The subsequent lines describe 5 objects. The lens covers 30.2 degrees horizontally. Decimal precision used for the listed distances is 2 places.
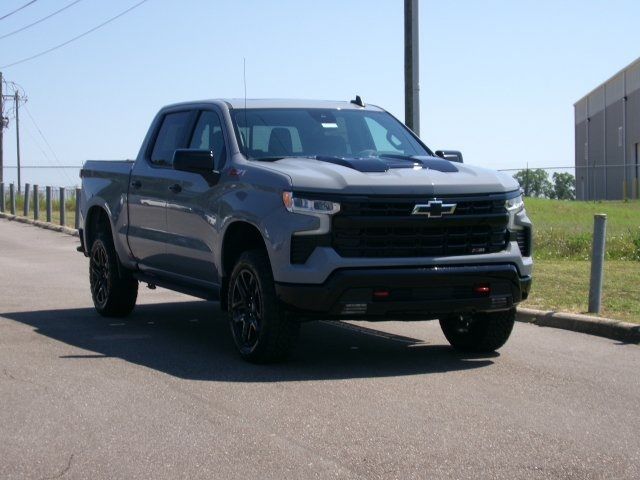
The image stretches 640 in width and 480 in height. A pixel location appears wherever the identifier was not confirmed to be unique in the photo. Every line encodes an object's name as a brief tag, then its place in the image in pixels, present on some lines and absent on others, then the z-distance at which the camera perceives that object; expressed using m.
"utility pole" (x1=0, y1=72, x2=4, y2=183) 51.25
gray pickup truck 8.33
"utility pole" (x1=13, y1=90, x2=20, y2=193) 63.67
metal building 58.12
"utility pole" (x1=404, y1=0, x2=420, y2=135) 18.00
